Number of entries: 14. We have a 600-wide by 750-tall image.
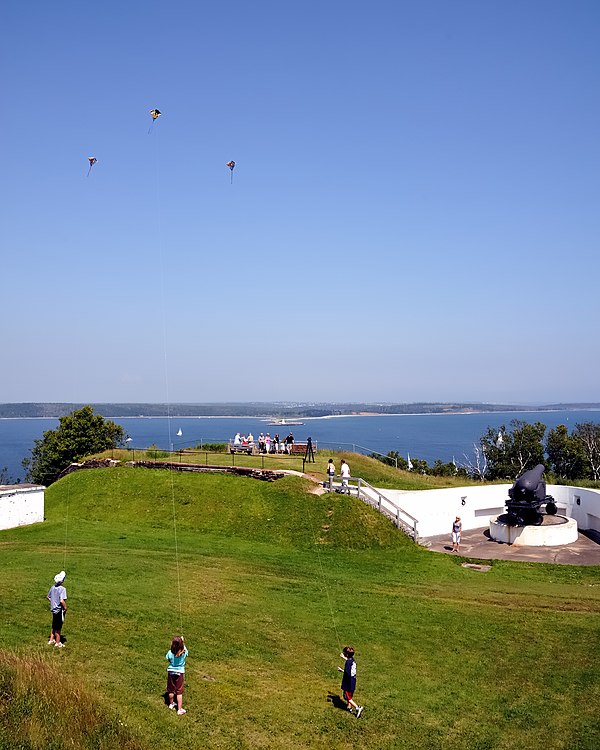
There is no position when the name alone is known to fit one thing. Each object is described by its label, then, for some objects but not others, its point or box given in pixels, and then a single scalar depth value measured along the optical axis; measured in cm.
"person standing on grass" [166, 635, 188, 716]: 1020
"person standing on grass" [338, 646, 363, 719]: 1110
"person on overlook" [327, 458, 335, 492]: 2795
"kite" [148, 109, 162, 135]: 2092
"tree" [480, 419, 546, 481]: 7288
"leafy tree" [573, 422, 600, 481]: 6831
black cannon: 2747
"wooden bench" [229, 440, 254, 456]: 3581
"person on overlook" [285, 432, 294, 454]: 3725
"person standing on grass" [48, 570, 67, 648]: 1206
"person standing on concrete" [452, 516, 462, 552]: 2600
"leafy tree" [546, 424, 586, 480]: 6875
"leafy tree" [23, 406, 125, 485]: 5684
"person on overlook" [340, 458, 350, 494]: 2792
